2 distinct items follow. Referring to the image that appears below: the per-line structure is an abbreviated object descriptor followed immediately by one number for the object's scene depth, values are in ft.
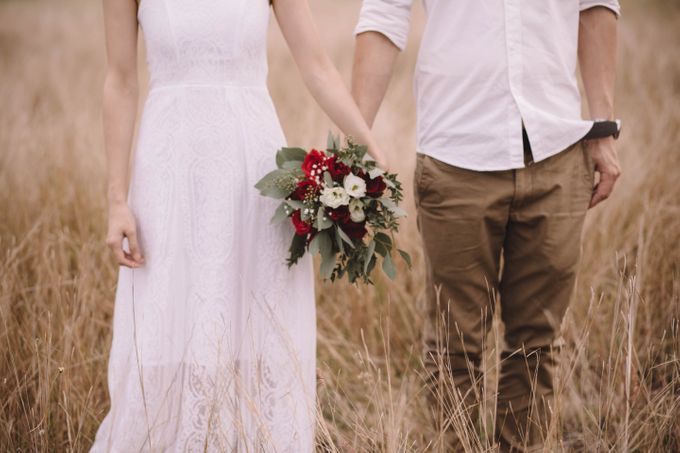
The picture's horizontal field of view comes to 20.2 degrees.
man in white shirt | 13.76
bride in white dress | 13.44
